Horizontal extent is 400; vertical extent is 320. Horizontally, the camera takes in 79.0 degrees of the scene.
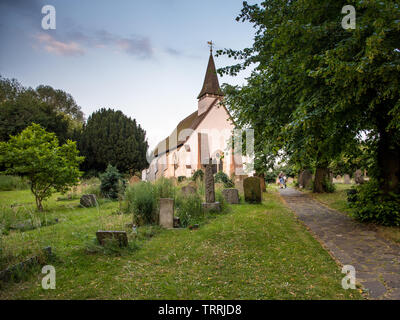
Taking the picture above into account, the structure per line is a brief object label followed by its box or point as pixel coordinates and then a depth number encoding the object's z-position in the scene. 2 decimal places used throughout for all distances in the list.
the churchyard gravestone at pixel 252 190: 11.21
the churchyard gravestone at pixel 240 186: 13.83
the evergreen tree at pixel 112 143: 26.72
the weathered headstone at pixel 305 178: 19.58
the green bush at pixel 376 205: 6.32
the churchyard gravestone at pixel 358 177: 18.73
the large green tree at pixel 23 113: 23.88
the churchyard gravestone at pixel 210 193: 8.74
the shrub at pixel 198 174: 17.14
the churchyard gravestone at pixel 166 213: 6.65
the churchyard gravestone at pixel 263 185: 17.46
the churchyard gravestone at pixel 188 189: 9.87
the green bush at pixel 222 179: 15.96
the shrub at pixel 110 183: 12.81
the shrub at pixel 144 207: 6.91
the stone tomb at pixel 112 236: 4.70
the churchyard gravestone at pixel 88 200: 10.54
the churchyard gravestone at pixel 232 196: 11.05
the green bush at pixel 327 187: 15.54
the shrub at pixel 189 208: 7.54
